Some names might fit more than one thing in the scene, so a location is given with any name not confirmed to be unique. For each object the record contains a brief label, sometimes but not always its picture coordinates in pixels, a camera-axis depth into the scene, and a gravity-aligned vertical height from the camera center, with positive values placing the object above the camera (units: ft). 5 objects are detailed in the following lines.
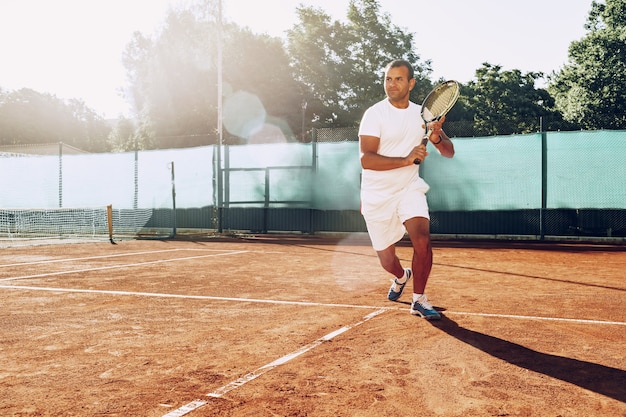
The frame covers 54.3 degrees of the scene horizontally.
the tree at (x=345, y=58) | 143.64 +36.49
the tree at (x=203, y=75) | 131.13 +28.38
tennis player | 16.46 +0.90
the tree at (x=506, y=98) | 135.54 +24.37
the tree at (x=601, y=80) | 97.81 +20.14
